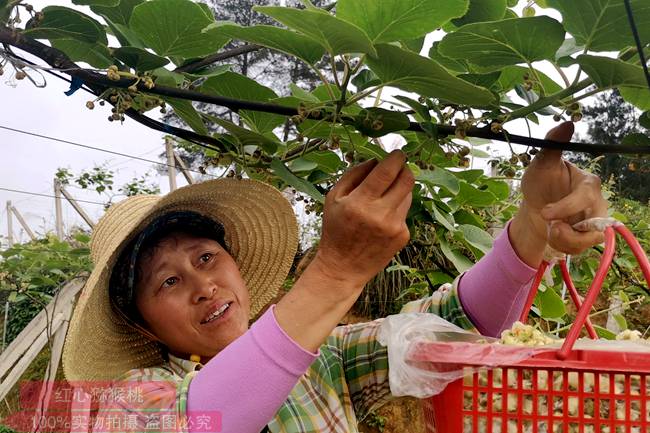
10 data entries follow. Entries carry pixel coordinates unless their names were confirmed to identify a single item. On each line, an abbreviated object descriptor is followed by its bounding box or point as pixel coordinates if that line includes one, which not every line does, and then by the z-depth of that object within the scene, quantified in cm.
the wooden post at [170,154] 460
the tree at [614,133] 1147
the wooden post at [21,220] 718
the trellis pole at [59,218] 636
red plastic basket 48
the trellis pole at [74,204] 452
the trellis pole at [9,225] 799
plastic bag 49
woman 63
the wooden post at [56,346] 291
